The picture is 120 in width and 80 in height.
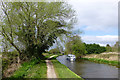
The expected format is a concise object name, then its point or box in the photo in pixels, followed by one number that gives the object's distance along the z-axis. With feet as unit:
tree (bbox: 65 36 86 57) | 100.30
